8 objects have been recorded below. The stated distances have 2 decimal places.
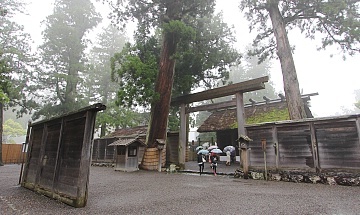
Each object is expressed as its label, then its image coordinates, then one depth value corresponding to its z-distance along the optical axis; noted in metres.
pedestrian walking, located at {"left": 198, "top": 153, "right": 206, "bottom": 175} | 10.10
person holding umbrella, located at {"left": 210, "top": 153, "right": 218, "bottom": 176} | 9.54
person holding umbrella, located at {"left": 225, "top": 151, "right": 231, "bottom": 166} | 14.80
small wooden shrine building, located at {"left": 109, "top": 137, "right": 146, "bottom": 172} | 11.25
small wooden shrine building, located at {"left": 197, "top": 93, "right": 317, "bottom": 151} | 14.69
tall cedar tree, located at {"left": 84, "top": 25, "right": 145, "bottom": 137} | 18.98
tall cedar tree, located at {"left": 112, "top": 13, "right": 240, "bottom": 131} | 10.58
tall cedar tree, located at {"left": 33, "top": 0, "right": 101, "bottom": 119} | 19.09
